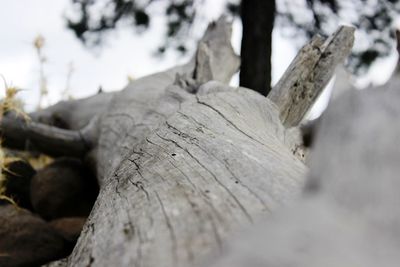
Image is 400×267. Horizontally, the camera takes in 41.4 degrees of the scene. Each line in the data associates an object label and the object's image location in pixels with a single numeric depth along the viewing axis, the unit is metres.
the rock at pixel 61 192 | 3.36
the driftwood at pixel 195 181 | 1.00
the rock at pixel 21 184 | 3.61
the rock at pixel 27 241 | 2.30
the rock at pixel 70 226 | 2.76
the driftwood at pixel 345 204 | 0.73
